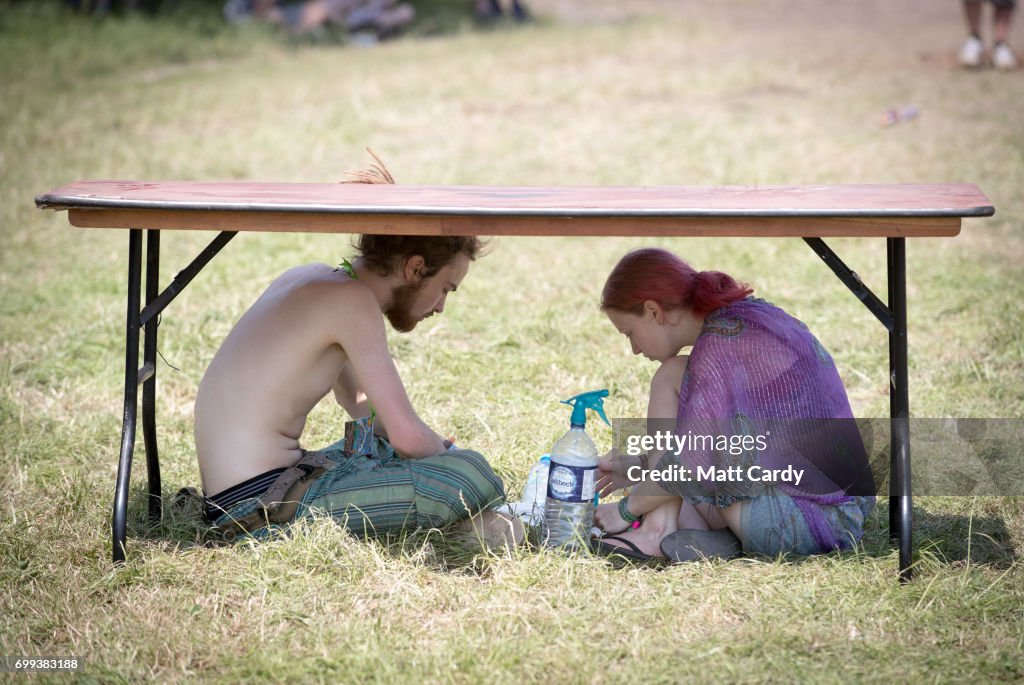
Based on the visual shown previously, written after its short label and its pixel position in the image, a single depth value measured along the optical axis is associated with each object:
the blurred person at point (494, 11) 28.62
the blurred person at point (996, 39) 20.00
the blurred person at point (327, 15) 26.89
